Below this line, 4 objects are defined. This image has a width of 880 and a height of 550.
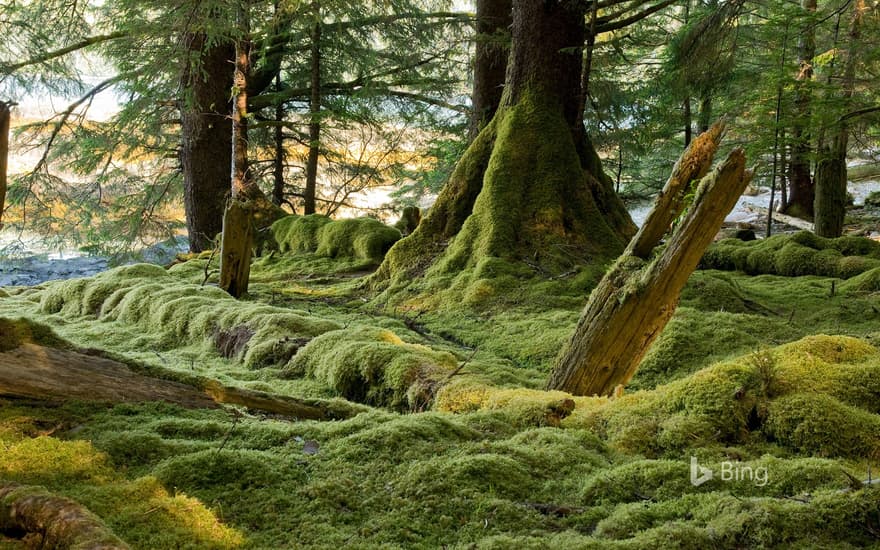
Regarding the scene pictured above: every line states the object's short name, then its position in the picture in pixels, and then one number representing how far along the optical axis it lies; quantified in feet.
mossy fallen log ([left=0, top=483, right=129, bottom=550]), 5.06
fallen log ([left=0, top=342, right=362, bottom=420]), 9.05
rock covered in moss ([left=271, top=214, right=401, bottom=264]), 36.58
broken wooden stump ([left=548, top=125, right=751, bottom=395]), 10.83
